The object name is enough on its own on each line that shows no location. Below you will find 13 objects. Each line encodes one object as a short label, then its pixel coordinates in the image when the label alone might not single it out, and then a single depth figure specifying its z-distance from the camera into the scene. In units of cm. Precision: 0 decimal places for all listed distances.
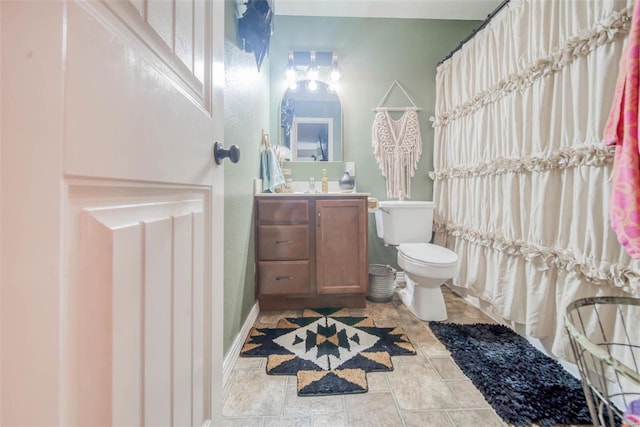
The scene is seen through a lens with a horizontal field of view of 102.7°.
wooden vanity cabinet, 176
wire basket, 66
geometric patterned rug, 115
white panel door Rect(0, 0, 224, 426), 24
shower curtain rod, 156
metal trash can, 200
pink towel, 78
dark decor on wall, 129
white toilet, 161
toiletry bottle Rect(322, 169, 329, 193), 219
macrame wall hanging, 237
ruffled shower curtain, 101
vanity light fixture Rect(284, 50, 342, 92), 230
